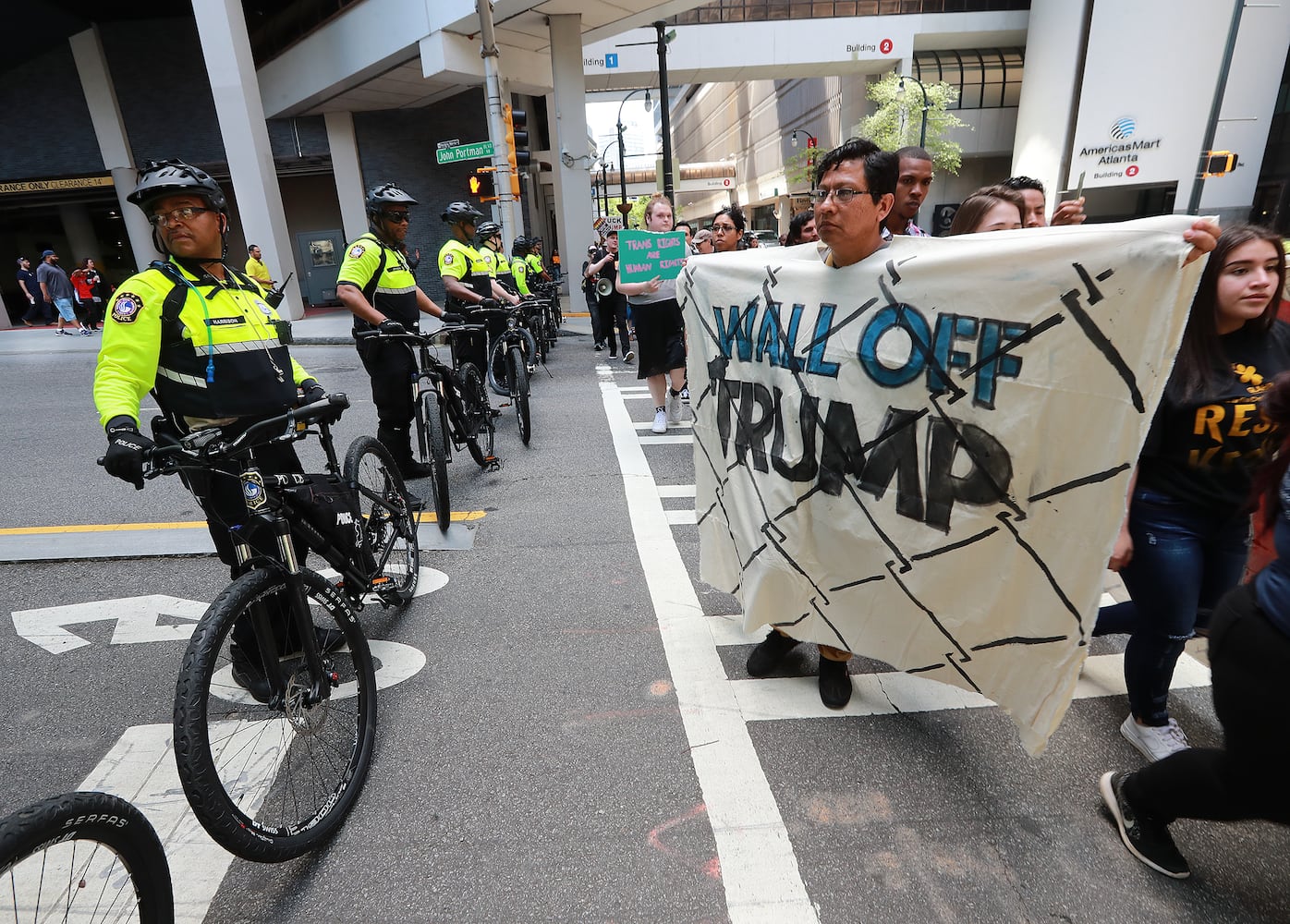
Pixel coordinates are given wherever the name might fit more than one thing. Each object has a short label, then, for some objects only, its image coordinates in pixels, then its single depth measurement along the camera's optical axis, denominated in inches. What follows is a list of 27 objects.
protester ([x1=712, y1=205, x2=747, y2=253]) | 232.8
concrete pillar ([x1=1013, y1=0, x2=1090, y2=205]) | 1179.9
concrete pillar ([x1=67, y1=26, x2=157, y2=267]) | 859.4
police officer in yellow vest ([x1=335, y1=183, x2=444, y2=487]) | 189.5
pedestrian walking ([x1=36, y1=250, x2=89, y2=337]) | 758.5
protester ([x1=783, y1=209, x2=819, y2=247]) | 212.7
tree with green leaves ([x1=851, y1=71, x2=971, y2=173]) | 1211.9
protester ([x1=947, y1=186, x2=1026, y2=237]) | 129.9
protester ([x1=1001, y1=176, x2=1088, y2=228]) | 128.5
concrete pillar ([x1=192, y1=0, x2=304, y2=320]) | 684.1
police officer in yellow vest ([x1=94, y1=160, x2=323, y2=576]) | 97.3
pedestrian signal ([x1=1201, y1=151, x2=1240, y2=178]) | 653.3
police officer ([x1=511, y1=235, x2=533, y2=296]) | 447.5
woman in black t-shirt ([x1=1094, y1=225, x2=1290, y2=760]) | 83.4
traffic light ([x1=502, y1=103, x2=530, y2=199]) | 503.9
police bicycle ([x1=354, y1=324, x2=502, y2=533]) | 182.7
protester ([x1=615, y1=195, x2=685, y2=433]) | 259.9
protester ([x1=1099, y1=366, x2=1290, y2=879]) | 60.7
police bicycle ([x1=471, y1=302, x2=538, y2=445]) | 257.3
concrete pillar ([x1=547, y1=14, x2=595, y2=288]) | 716.0
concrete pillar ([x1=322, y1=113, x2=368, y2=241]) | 887.7
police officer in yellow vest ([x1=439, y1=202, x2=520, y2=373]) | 262.8
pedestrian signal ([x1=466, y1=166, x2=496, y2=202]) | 538.0
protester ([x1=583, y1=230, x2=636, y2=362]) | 421.1
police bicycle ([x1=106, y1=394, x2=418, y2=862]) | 76.7
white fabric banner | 74.5
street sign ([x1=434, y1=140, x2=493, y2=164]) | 487.5
